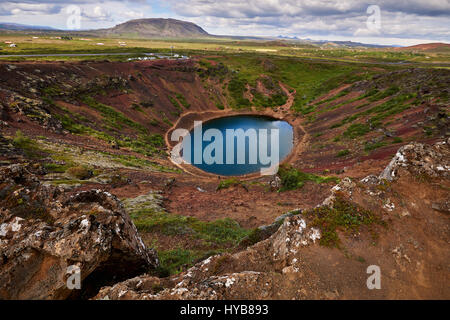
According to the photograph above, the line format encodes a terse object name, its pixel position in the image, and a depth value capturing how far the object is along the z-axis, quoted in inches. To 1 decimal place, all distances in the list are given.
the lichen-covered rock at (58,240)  281.9
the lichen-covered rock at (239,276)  272.8
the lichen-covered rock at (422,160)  436.1
